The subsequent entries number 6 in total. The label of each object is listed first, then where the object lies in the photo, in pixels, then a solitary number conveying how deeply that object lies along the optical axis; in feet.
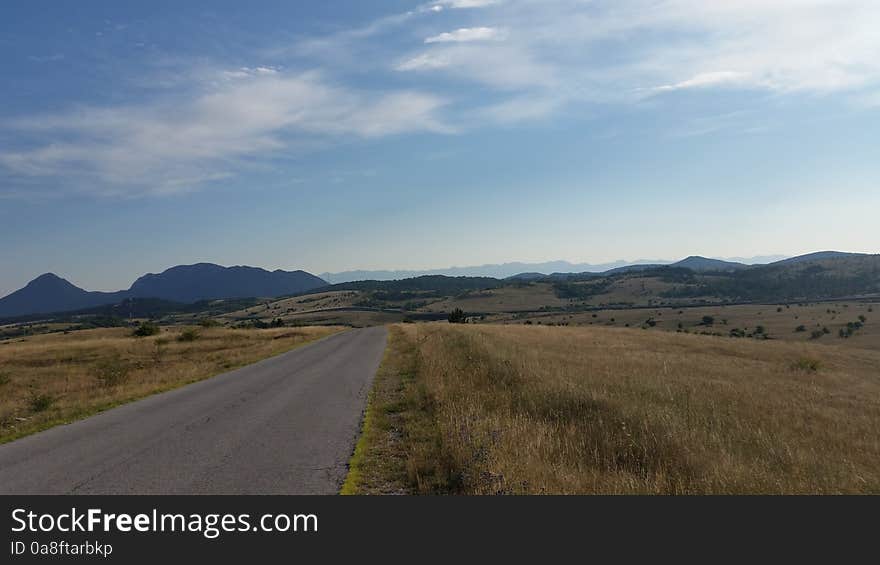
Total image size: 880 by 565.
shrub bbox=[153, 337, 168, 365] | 135.52
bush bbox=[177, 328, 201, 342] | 193.16
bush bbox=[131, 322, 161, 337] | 217.36
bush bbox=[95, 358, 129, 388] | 72.72
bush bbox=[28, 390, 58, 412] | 54.44
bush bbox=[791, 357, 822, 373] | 84.86
